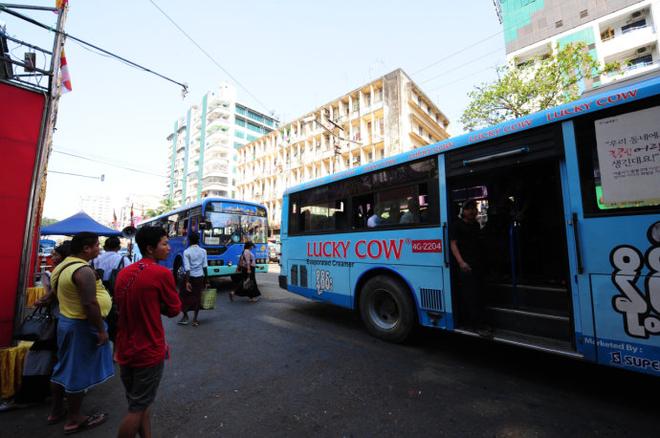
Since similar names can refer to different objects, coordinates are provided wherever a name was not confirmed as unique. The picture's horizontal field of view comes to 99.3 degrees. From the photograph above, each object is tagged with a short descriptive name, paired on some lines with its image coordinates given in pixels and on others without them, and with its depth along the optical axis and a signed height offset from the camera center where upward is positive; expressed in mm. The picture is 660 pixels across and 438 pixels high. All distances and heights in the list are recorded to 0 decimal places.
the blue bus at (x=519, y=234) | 2652 +213
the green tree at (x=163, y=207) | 47138 +6872
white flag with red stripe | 6117 +3687
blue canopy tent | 9758 +700
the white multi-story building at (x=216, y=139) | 50719 +21363
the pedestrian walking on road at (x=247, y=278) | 7988 -890
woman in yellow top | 2500 -839
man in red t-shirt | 2027 -639
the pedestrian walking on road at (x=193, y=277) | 6098 -657
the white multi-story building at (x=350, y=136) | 27109 +12620
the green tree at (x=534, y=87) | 15008 +9134
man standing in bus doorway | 3799 -287
